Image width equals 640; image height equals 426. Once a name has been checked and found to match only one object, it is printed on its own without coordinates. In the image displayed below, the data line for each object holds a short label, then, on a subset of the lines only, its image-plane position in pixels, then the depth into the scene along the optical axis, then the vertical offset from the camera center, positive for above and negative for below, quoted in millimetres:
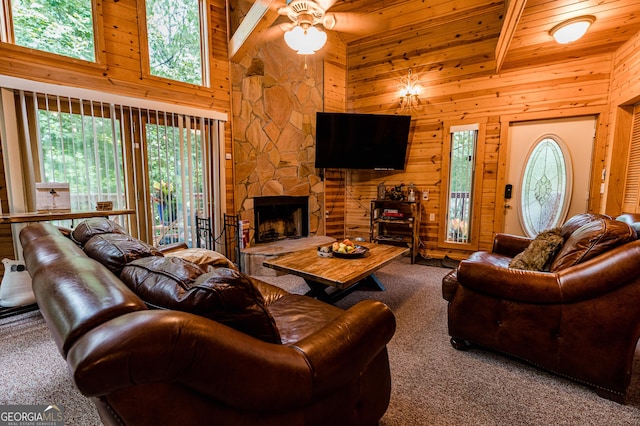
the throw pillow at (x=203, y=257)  2547 -688
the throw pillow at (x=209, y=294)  892 -360
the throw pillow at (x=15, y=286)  2488 -898
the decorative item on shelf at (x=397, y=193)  4781 -167
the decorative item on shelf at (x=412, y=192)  4662 -146
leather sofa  633 -422
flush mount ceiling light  2791 +1523
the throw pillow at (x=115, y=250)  1285 -320
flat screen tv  4730 +700
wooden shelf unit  4613 -674
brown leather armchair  1598 -759
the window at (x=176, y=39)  3588 +1838
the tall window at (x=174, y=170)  3613 +148
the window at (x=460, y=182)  4418 +21
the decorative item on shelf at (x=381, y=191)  4867 -141
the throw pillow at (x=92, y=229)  1732 -295
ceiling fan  2289 +1364
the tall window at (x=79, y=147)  2914 +364
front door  3750 +163
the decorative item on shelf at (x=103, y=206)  3016 -251
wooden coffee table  2352 -742
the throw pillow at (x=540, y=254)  2082 -516
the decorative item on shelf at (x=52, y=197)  2633 -144
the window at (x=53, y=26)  2801 +1558
